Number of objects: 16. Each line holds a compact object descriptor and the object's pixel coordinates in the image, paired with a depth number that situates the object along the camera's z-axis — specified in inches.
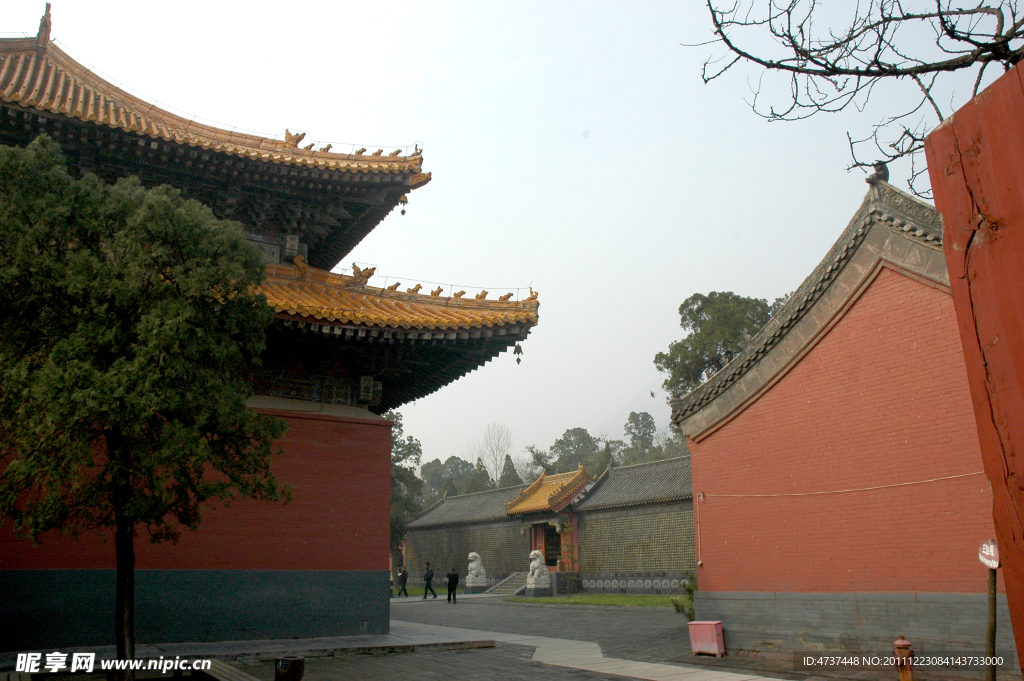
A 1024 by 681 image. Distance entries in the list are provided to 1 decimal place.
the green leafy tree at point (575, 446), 3139.3
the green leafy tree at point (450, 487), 1946.4
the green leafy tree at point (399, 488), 1381.6
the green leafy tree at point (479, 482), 2055.9
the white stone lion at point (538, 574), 1129.4
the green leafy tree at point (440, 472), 3400.6
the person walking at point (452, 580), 997.5
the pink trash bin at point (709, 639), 401.1
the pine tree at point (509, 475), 2109.1
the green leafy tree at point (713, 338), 1278.3
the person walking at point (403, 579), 1154.0
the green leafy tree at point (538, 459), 2672.5
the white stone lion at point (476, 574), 1274.4
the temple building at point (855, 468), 327.3
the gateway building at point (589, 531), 1026.7
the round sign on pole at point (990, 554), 259.6
